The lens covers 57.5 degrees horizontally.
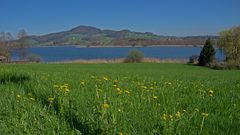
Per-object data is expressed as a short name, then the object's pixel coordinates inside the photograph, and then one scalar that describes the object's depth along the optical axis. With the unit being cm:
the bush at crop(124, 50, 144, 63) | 4821
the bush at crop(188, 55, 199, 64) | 4784
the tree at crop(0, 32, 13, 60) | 5449
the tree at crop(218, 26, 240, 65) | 4857
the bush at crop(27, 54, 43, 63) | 5279
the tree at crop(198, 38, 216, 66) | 4152
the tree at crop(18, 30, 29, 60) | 6476
